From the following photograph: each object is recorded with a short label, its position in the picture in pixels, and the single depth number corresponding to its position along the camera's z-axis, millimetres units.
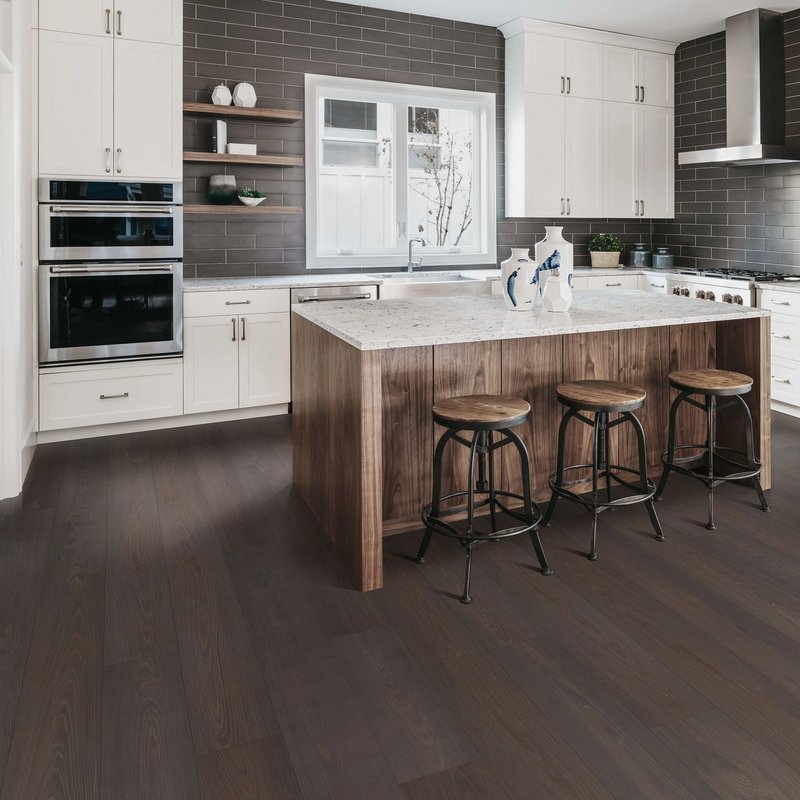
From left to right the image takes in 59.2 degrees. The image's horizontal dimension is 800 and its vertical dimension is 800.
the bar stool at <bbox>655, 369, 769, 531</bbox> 2898
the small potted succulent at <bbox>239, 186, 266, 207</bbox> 4738
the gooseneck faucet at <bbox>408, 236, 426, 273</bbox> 5387
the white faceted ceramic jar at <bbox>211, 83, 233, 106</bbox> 4616
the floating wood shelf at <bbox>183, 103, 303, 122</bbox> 4523
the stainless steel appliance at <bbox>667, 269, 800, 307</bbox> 4832
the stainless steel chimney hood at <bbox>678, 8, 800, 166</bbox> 5059
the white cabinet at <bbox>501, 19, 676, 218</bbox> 5488
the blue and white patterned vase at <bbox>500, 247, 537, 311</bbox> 2982
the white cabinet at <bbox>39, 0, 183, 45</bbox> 3836
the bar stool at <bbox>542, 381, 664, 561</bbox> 2639
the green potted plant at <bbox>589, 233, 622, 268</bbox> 6043
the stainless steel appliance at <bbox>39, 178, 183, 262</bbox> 3871
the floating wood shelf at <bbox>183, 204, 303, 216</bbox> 4590
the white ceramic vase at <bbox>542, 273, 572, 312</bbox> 2965
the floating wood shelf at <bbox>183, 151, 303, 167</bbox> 4535
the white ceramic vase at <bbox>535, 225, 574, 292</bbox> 2998
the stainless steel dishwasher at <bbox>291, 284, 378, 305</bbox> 4594
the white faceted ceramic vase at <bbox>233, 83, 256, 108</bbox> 4676
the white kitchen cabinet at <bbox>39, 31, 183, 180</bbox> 3861
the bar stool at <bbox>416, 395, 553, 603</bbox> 2385
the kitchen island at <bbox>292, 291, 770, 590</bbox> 2414
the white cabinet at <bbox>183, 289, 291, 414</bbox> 4375
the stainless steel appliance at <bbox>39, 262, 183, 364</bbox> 3934
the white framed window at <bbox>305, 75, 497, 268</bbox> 5238
